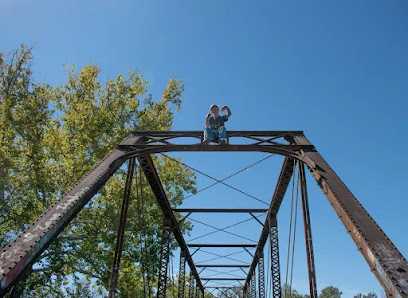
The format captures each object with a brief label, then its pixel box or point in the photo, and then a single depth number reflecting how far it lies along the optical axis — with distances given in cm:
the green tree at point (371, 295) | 11710
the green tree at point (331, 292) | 12248
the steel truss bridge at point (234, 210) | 393
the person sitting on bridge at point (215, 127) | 824
